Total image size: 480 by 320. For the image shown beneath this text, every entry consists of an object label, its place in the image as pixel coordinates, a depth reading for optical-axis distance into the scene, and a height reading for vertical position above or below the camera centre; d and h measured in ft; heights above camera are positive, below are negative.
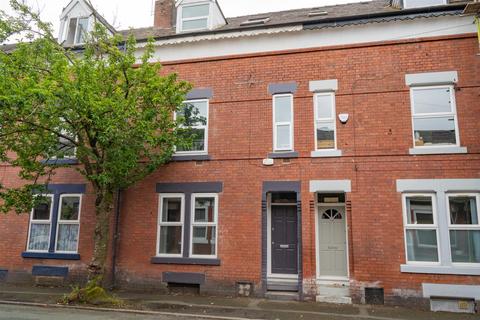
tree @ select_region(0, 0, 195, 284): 27.71 +9.44
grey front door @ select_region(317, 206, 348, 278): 33.73 -0.21
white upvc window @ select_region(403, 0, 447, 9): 36.17 +22.82
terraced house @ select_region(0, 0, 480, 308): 31.48 +5.52
